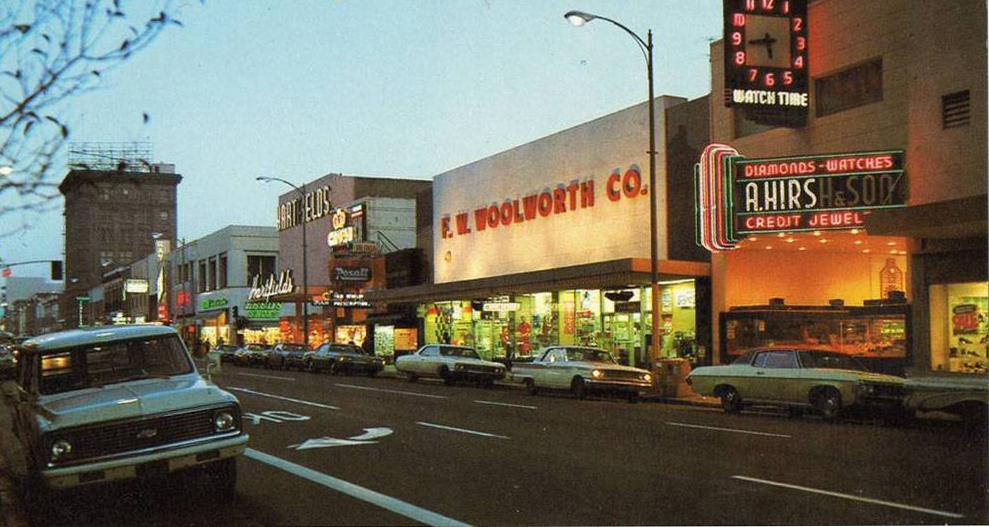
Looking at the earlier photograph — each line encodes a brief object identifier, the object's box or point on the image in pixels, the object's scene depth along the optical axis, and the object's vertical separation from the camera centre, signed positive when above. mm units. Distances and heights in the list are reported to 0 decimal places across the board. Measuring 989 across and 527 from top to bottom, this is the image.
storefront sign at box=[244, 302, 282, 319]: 69875 -548
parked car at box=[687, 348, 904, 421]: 17531 -1778
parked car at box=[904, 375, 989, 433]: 15188 -1729
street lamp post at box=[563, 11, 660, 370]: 24453 +2071
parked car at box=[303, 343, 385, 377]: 39781 -2573
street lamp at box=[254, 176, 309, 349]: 50850 -972
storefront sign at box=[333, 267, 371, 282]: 49281 +1402
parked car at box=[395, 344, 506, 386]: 31344 -2253
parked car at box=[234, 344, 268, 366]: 51812 -2959
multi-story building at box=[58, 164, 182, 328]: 131125 +9994
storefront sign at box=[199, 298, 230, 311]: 79638 -35
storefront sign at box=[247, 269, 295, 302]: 57344 +901
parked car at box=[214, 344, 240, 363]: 56875 -3049
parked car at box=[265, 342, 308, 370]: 46281 -2734
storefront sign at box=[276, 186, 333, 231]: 60375 +6283
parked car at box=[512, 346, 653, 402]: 23922 -2022
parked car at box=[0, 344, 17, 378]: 31150 -1869
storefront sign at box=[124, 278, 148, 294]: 104562 +1998
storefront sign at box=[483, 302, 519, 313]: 36656 -301
